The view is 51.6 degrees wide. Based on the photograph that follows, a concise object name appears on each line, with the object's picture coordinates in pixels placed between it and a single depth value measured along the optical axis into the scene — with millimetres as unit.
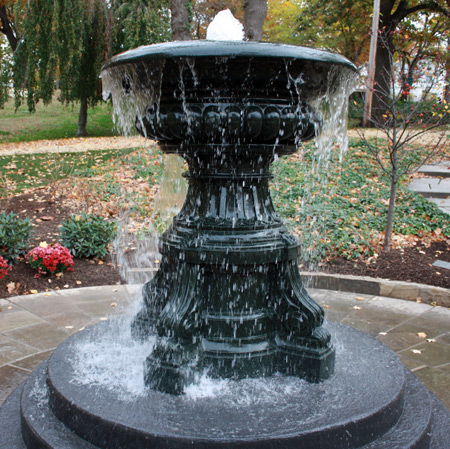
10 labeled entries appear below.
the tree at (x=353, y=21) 17688
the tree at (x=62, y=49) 17188
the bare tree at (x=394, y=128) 6301
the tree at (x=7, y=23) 24016
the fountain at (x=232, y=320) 2104
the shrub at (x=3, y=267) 4934
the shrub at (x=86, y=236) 6051
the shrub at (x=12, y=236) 5547
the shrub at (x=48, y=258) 5301
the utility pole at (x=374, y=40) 14657
